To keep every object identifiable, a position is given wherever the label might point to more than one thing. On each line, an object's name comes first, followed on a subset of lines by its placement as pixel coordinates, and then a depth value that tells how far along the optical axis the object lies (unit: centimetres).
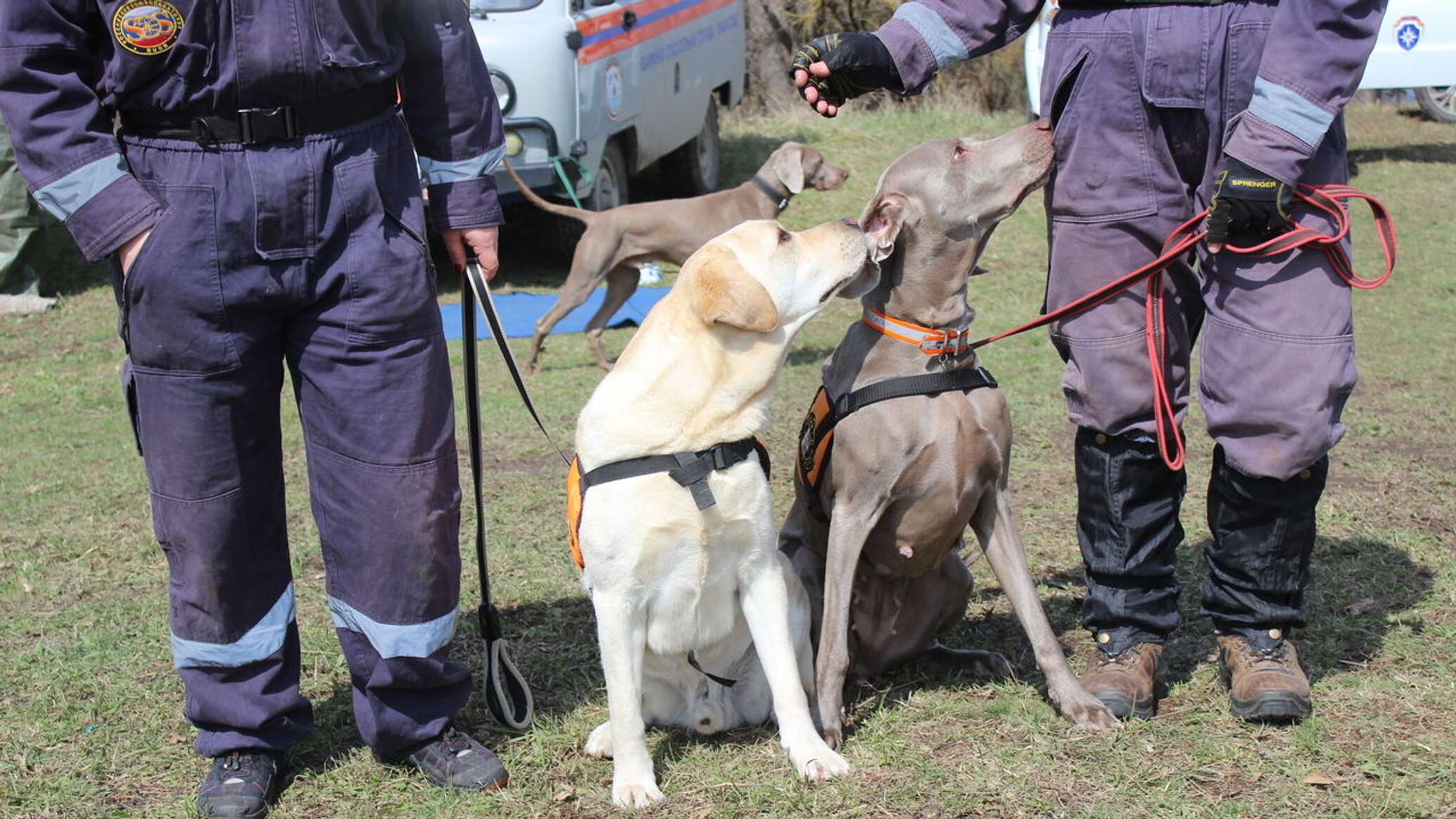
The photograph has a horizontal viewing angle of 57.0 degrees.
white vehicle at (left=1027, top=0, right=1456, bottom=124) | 1141
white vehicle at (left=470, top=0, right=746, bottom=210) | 855
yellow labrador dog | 284
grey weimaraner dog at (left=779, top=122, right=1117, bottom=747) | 308
